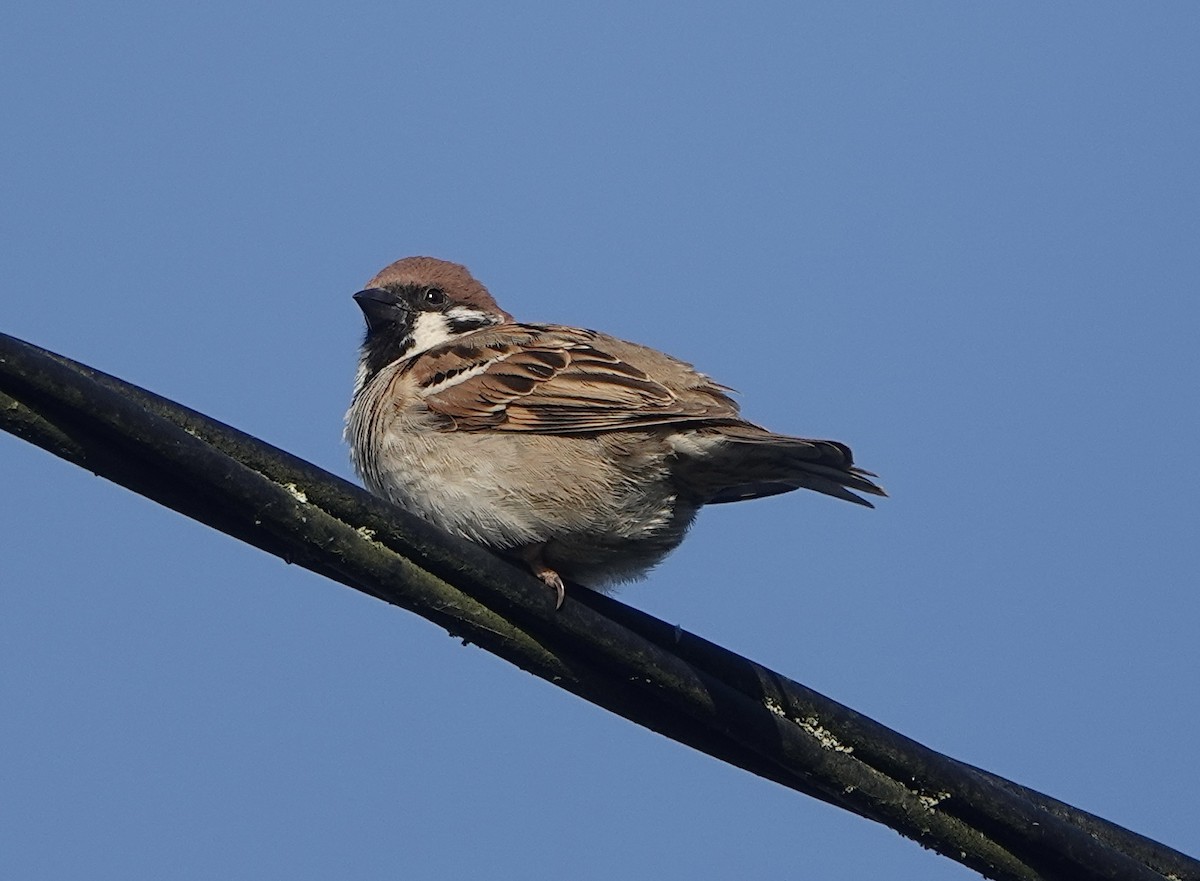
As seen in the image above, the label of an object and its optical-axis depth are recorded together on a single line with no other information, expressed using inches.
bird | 405.1
